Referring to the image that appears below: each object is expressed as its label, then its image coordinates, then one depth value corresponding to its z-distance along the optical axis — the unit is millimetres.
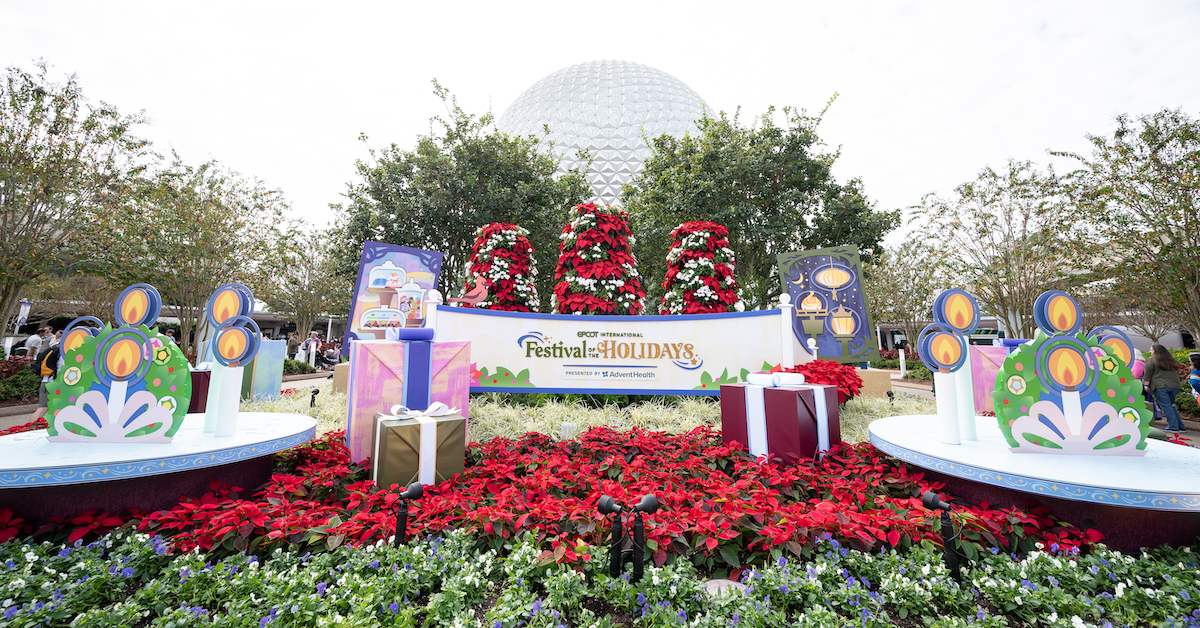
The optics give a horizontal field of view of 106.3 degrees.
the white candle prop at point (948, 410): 3783
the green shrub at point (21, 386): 10242
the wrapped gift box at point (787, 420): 4672
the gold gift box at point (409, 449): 3840
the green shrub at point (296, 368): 18352
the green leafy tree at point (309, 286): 22828
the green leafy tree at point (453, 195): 15008
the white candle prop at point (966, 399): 3895
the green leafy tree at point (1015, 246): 12016
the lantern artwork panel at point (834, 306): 9516
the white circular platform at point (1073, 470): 2697
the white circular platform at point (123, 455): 2967
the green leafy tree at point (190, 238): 11742
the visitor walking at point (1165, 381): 7949
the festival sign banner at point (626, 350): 6930
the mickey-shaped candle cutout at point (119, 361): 3688
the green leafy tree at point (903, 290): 22173
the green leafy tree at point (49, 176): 9656
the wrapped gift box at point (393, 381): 4645
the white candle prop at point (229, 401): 3967
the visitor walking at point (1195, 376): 7995
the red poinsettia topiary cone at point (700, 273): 8375
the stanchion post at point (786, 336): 6773
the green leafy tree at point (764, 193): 14133
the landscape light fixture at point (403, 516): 2873
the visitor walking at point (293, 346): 23534
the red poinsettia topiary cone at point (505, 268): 8898
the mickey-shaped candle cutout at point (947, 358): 3797
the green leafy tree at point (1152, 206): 9398
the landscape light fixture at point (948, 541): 2562
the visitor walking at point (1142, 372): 8318
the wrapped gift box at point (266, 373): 8492
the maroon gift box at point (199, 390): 6289
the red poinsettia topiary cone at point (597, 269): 8023
